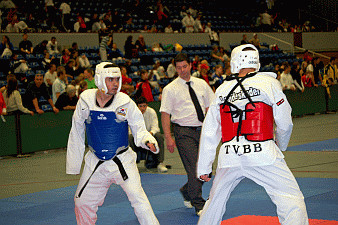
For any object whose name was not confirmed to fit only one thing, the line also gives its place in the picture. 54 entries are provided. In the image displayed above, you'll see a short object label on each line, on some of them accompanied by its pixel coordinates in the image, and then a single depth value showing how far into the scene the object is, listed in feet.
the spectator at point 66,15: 78.06
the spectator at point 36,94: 49.70
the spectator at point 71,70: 60.55
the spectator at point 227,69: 56.75
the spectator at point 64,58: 62.90
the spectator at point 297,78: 75.05
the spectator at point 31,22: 75.72
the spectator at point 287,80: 73.02
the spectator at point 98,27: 80.64
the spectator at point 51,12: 76.38
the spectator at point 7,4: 74.13
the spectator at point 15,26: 71.42
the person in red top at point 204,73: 58.80
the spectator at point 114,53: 70.74
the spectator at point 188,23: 93.35
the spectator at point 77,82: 52.80
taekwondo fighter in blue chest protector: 18.81
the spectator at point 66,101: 51.93
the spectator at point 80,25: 79.20
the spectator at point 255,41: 87.76
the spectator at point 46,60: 63.98
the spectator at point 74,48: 65.53
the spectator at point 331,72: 81.38
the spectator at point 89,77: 50.93
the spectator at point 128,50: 73.87
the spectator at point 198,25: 95.14
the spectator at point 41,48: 66.90
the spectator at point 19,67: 61.00
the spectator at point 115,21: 83.30
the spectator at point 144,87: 56.30
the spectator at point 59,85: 51.85
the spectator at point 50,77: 55.62
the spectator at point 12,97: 48.11
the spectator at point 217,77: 56.24
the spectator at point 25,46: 65.72
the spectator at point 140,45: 76.03
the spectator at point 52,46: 68.08
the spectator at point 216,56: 80.84
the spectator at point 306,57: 93.80
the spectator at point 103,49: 68.44
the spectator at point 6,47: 63.46
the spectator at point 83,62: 64.37
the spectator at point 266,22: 108.99
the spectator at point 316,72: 86.89
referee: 25.05
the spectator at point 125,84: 50.78
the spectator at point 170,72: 70.18
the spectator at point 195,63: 72.64
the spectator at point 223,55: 82.07
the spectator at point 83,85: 48.93
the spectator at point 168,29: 90.02
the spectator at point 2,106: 46.39
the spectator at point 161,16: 91.13
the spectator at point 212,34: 96.94
